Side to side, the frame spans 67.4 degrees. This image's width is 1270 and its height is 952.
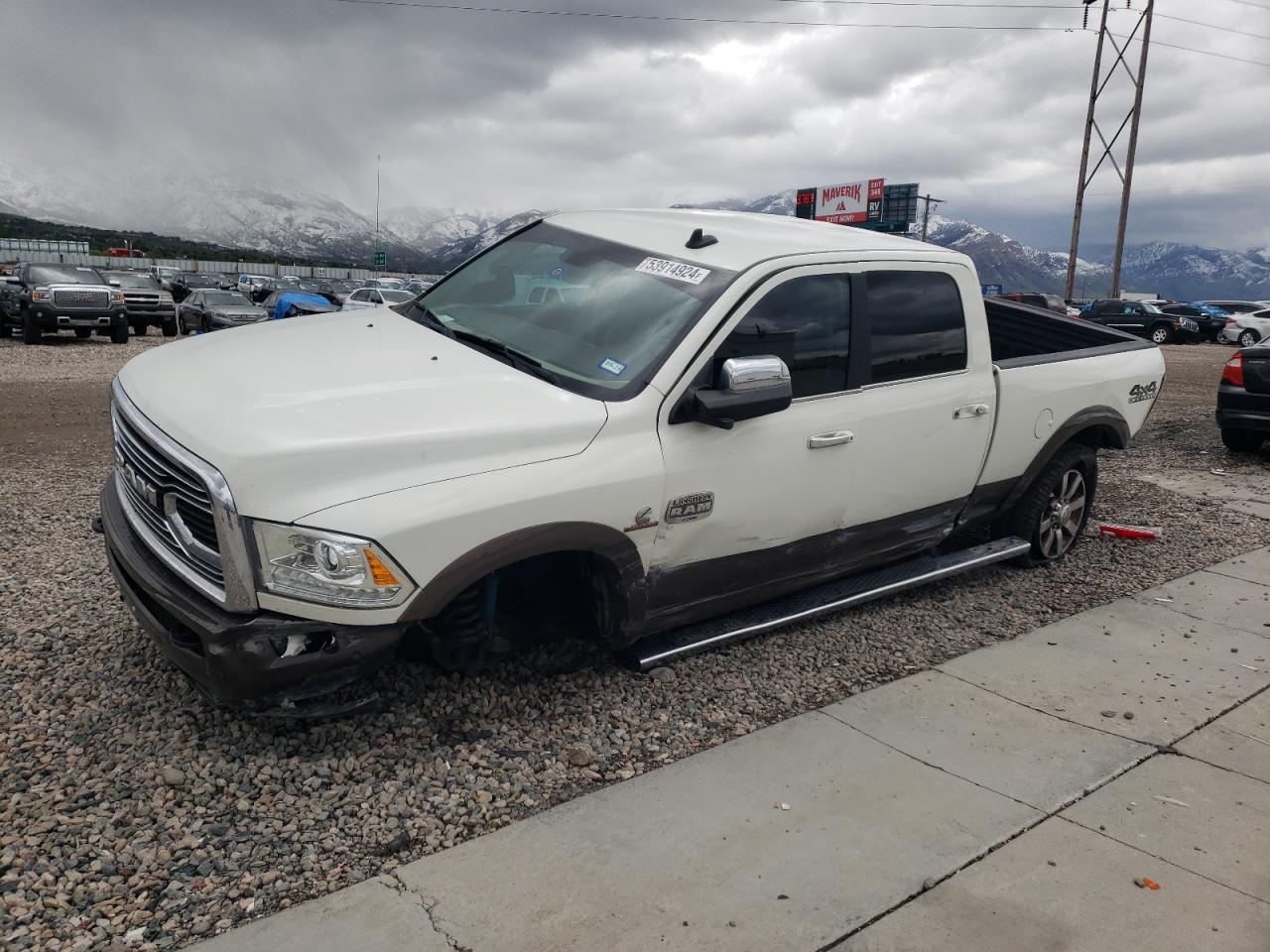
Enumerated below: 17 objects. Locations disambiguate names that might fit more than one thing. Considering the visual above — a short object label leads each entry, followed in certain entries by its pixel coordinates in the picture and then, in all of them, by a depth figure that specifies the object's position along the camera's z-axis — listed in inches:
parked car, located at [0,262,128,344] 757.3
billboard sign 2687.0
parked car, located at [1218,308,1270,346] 1317.7
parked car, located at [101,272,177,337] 940.6
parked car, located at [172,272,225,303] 1779.0
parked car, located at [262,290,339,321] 753.0
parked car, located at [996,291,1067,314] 1194.7
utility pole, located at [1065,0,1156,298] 1553.9
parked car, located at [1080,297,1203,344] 1363.2
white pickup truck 115.6
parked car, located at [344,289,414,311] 1034.1
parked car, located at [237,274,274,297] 1684.1
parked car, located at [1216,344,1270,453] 366.3
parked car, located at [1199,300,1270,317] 1505.9
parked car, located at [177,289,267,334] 892.0
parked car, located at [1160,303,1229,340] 1407.5
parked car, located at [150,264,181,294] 1935.2
